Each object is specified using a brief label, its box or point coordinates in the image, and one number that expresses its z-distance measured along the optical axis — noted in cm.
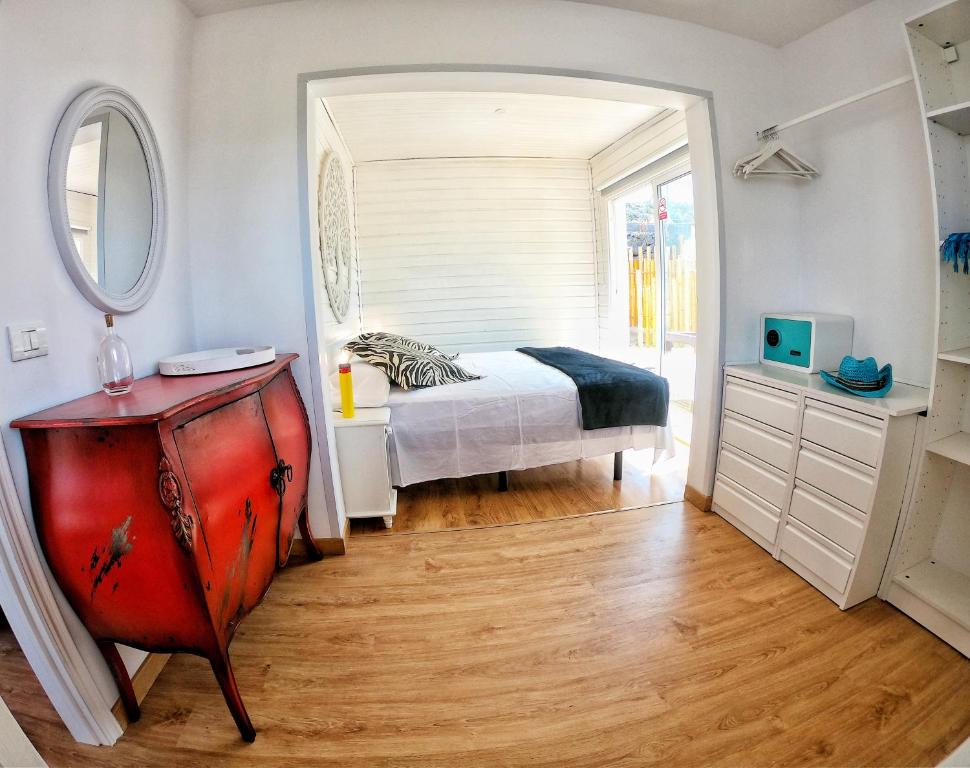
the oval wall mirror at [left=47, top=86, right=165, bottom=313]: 130
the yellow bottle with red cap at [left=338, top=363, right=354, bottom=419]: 243
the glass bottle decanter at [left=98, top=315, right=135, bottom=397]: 134
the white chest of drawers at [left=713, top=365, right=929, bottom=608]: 169
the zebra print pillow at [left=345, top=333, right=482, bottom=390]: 277
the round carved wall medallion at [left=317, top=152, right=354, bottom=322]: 294
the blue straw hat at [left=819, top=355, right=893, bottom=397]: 178
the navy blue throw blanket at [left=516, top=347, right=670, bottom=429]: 278
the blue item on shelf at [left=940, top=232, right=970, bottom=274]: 150
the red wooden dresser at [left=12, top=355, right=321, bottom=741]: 110
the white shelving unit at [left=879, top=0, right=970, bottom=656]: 157
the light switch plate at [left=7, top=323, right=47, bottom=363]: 114
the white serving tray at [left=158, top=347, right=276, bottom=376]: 158
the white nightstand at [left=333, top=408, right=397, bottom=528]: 235
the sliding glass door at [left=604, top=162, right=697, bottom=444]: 387
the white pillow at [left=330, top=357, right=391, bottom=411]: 259
